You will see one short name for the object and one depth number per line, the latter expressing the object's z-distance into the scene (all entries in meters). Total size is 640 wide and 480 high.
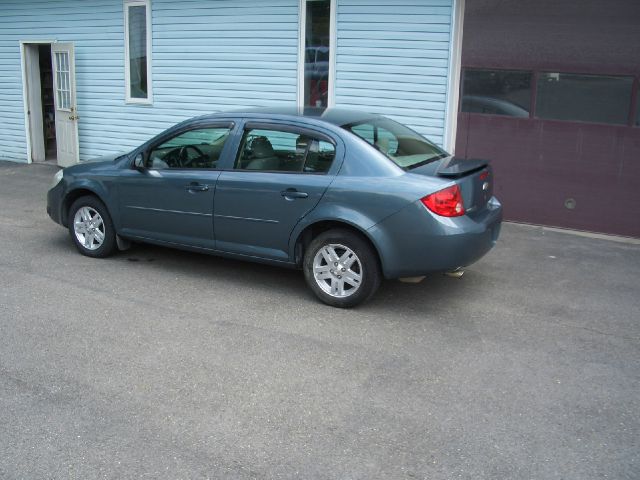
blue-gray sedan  5.40
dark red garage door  8.13
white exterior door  12.58
